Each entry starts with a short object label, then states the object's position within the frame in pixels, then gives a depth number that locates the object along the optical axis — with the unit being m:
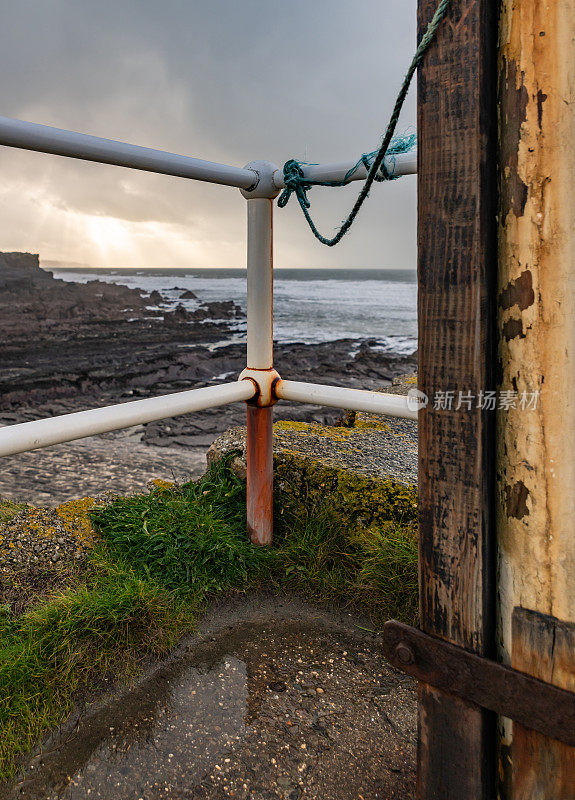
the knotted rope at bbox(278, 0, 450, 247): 0.94
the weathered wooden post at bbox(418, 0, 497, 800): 0.91
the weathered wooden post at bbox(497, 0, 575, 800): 0.86
